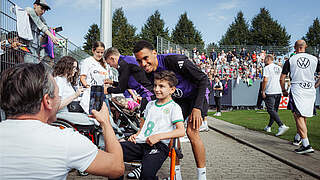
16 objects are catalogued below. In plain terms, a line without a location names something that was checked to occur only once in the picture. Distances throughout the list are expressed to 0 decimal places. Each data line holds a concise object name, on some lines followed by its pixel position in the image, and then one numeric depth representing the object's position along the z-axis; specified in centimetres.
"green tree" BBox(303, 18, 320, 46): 7306
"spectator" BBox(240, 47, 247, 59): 2714
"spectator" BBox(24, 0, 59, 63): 526
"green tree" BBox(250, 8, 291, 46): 6756
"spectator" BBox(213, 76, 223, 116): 1498
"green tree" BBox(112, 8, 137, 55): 6944
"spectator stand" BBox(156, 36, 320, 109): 2122
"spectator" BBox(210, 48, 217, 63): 2606
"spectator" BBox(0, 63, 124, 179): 145
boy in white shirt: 301
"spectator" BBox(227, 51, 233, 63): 2557
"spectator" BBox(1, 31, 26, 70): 433
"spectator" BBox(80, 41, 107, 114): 594
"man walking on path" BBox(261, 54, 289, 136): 861
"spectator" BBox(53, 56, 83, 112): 443
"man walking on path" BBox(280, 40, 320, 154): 582
